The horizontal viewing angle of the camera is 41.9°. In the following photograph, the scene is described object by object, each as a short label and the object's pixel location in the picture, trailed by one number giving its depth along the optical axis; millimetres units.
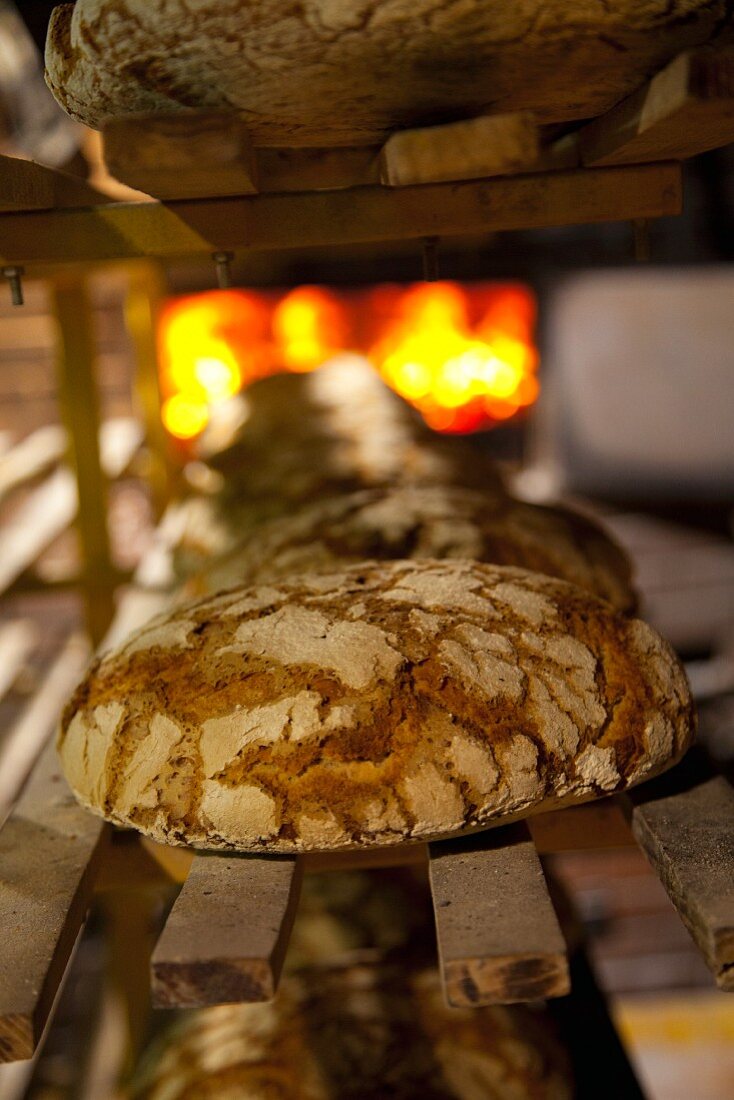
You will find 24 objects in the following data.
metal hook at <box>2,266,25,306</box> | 1087
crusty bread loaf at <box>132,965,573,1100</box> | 1328
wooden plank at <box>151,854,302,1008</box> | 739
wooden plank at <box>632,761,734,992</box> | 765
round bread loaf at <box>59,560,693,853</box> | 876
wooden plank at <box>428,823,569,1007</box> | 731
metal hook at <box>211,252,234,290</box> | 1103
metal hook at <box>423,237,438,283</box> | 1096
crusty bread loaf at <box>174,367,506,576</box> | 1809
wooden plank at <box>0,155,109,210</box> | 924
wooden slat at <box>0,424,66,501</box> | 2458
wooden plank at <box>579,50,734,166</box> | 743
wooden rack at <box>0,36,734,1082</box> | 744
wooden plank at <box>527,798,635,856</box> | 1055
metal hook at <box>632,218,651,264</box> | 1131
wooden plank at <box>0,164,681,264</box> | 994
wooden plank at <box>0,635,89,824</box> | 2266
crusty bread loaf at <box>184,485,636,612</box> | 1380
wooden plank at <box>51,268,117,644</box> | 2320
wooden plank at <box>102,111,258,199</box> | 777
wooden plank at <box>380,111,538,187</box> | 820
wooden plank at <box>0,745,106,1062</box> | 746
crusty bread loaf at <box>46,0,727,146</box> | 757
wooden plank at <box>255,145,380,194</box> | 1024
